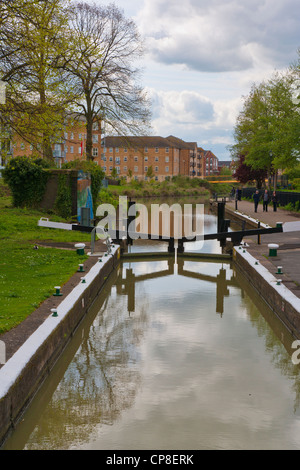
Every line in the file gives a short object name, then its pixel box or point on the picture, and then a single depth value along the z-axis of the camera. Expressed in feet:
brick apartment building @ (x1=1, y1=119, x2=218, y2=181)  394.93
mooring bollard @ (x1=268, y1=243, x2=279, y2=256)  55.83
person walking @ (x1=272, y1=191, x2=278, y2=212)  114.84
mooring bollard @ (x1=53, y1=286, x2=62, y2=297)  36.65
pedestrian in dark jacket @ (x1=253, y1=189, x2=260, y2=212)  115.51
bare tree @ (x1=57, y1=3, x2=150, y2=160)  122.01
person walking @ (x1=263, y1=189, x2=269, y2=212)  112.68
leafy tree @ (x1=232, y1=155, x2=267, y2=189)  208.44
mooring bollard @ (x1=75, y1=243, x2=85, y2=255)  53.80
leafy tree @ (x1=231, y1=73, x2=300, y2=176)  116.06
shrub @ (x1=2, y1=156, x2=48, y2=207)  86.22
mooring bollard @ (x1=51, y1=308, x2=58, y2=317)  30.50
